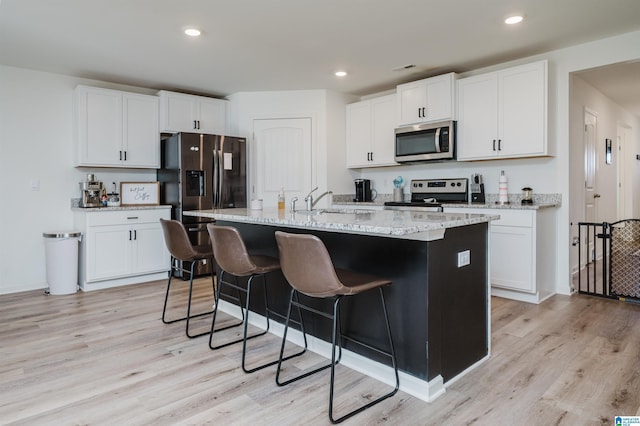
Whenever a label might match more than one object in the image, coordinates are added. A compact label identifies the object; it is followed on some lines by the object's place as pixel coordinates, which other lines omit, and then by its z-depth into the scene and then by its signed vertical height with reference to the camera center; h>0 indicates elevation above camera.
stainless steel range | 4.55 +0.13
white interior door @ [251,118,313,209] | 5.39 +0.67
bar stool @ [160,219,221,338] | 2.97 -0.30
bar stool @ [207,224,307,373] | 2.42 -0.33
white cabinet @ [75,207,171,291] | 4.30 -0.47
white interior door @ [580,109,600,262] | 4.92 +0.43
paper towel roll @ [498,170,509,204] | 4.17 +0.15
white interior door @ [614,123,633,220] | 6.62 +0.47
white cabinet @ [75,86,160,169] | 4.45 +0.91
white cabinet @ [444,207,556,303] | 3.66 -0.48
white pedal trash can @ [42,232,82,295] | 4.14 -0.57
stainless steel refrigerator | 4.73 +0.37
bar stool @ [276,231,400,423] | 1.86 -0.36
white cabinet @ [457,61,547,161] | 3.81 +0.92
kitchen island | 2.01 -0.45
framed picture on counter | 4.87 +0.16
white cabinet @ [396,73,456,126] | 4.41 +1.21
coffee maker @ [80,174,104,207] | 4.54 +0.17
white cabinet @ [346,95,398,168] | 5.12 +0.97
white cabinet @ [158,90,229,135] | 4.99 +1.21
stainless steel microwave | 4.43 +0.72
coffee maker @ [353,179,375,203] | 5.67 +0.20
